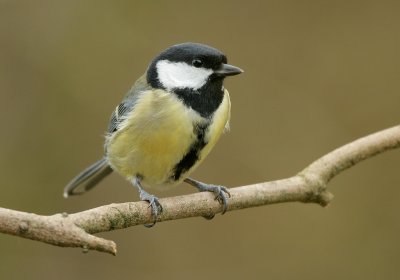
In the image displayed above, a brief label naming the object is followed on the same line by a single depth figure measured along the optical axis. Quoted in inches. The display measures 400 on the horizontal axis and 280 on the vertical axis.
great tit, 92.0
